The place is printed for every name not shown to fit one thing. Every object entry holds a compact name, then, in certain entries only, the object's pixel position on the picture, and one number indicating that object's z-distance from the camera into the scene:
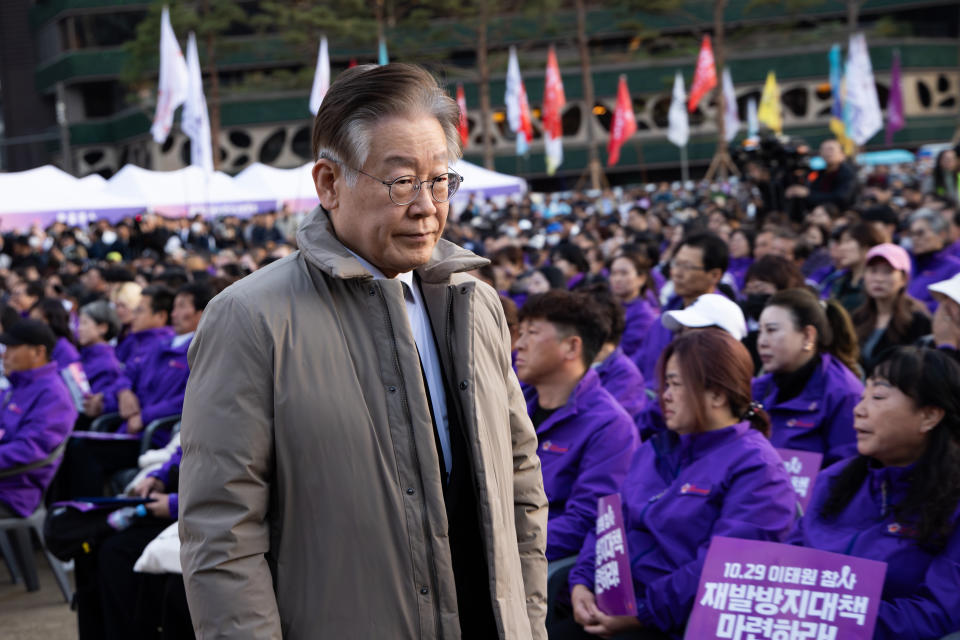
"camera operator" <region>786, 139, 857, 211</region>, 9.49
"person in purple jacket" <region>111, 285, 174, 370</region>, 6.18
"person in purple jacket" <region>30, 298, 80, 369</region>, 6.66
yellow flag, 24.97
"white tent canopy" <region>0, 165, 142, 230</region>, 16.77
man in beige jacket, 1.67
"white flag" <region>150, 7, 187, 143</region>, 14.08
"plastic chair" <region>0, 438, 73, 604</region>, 5.12
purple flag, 30.52
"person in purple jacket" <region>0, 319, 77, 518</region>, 5.14
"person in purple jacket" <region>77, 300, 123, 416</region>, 6.34
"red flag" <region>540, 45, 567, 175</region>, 25.33
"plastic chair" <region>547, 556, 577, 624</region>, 3.46
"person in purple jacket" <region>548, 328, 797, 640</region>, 2.96
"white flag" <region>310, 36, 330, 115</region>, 15.23
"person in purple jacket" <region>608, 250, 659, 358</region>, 6.60
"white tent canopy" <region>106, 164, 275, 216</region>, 19.18
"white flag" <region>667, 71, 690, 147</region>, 28.25
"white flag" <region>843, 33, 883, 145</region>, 18.16
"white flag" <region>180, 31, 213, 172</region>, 13.77
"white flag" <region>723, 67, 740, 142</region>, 30.46
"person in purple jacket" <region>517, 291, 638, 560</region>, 3.55
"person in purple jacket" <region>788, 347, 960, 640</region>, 2.60
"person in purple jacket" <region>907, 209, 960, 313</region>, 6.78
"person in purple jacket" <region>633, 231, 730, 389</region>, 5.61
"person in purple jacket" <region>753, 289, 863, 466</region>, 4.08
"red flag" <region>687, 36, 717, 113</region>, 24.12
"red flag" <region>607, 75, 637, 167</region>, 25.16
